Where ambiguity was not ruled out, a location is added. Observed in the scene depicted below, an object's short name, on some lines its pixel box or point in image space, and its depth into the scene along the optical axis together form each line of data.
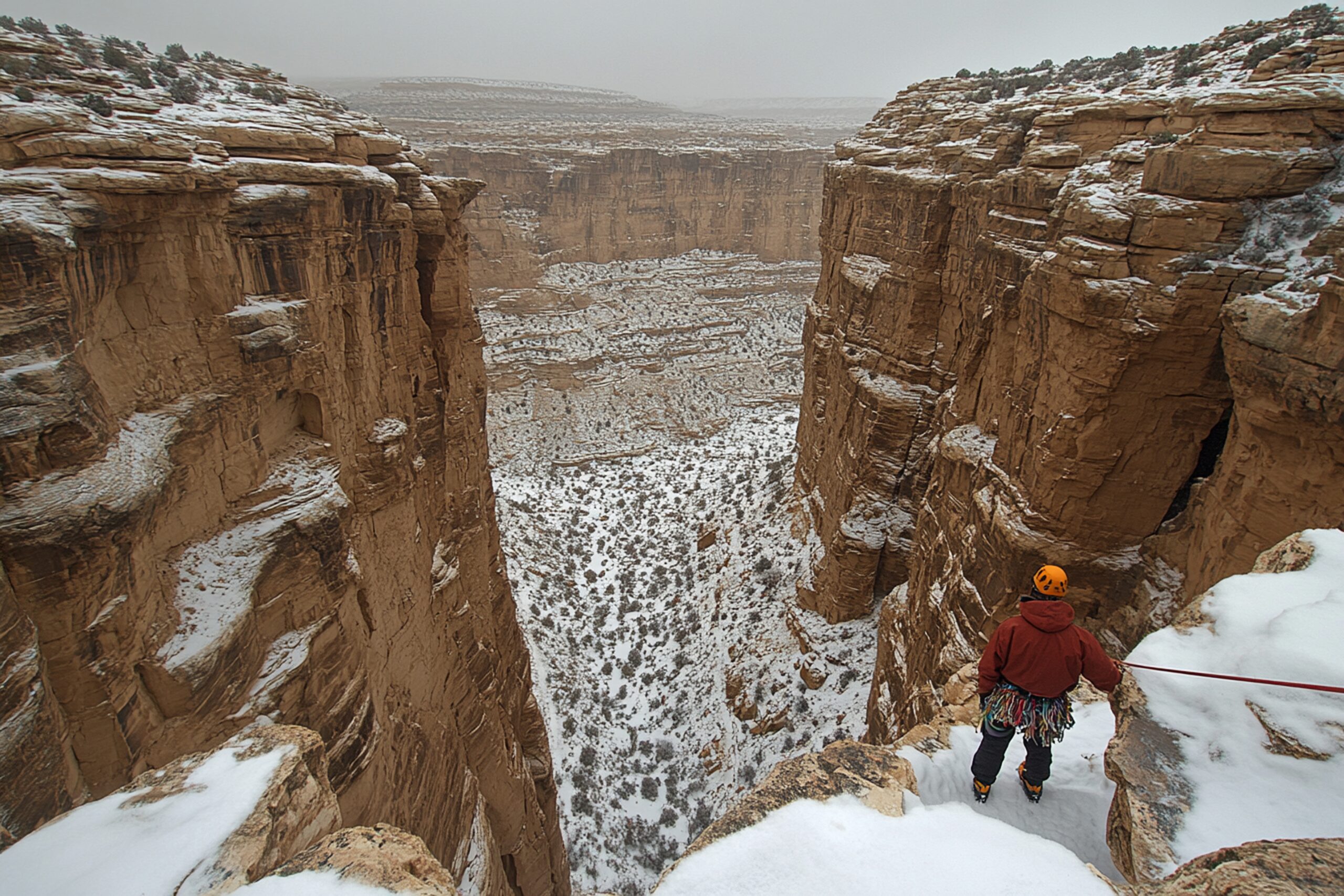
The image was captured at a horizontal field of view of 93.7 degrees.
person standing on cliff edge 4.68
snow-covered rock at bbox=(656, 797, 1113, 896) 3.14
